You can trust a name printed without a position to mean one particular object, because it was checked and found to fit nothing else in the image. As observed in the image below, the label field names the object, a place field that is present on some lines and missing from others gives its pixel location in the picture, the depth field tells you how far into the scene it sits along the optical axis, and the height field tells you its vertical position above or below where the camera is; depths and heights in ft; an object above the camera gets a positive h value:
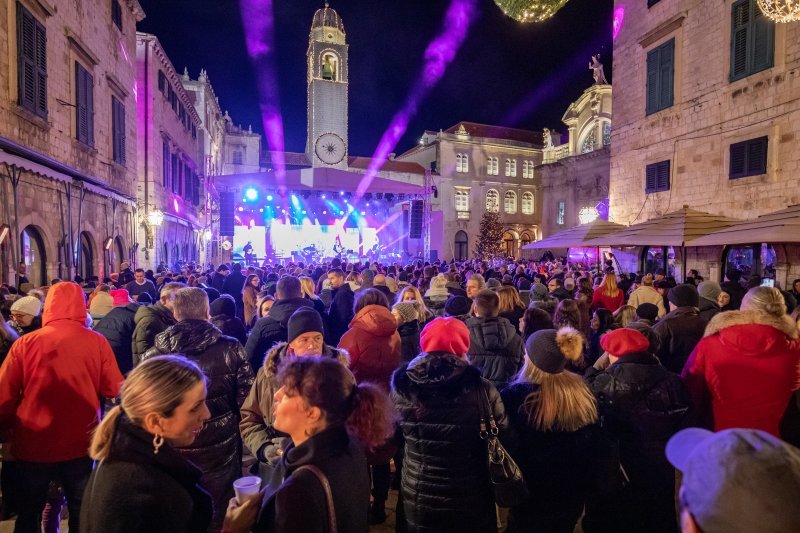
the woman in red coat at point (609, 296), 24.07 -2.01
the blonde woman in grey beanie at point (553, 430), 9.19 -3.30
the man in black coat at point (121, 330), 16.22 -2.60
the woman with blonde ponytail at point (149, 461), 5.51 -2.45
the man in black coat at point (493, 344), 13.61 -2.52
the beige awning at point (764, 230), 24.97 +1.42
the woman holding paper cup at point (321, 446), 5.48 -2.36
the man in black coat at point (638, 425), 10.07 -3.53
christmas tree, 134.66 +4.52
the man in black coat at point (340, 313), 22.67 -2.80
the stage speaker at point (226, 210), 65.82 +5.64
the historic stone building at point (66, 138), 29.07 +8.57
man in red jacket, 10.25 -3.32
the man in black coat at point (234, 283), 31.89 -2.01
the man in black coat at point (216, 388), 10.70 -3.06
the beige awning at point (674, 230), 34.27 +1.92
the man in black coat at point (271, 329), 15.21 -2.39
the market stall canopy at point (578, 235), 41.57 +1.77
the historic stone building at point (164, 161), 59.72 +13.12
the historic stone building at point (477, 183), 153.67 +23.16
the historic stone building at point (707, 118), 36.70 +12.20
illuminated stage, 79.61 +6.14
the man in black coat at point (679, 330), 15.74 -2.40
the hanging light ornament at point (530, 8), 16.67 +8.47
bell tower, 143.02 +46.80
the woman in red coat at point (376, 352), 13.50 -2.73
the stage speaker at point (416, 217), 77.71 +5.89
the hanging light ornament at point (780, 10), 19.42 +10.18
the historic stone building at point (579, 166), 121.29 +23.39
